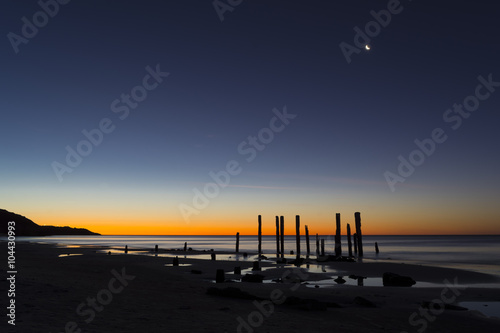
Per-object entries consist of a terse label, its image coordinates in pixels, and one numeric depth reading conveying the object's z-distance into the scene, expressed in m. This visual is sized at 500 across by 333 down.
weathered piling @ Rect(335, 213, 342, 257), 42.15
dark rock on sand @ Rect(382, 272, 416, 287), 19.94
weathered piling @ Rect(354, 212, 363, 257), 44.23
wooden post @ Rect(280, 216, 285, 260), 52.30
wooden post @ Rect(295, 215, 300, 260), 48.54
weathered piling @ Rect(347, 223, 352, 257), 44.56
